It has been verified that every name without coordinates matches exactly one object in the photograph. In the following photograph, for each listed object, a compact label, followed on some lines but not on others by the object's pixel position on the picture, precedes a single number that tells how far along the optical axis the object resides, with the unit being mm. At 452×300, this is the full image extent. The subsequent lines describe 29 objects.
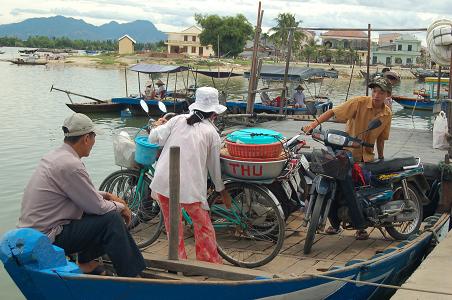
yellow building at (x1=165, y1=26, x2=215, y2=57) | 94688
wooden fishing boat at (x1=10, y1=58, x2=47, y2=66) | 69250
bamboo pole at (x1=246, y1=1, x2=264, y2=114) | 12484
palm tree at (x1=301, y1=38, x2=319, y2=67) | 74312
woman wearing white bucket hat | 4578
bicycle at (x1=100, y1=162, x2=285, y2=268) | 4930
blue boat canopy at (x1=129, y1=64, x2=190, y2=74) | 23062
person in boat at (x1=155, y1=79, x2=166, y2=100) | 23453
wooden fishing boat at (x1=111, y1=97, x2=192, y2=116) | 22000
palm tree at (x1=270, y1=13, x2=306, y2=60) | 65625
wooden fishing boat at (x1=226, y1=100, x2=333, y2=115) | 21294
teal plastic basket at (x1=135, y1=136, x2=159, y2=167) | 5250
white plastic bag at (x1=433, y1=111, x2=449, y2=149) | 5918
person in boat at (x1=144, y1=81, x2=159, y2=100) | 23328
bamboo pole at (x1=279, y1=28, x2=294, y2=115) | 12836
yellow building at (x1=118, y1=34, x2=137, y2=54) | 99562
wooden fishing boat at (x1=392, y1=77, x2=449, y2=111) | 28219
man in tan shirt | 5496
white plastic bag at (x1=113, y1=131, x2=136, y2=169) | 5551
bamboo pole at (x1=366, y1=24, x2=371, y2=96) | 13273
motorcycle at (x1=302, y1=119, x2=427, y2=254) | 4918
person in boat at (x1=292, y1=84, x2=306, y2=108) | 22547
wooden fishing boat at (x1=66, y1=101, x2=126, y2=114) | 22958
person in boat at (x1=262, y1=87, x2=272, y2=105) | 22797
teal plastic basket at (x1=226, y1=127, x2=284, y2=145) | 4973
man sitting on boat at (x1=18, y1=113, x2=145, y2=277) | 3824
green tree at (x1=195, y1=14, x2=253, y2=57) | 76750
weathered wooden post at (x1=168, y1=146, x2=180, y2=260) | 4117
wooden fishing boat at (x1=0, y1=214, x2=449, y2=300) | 3457
